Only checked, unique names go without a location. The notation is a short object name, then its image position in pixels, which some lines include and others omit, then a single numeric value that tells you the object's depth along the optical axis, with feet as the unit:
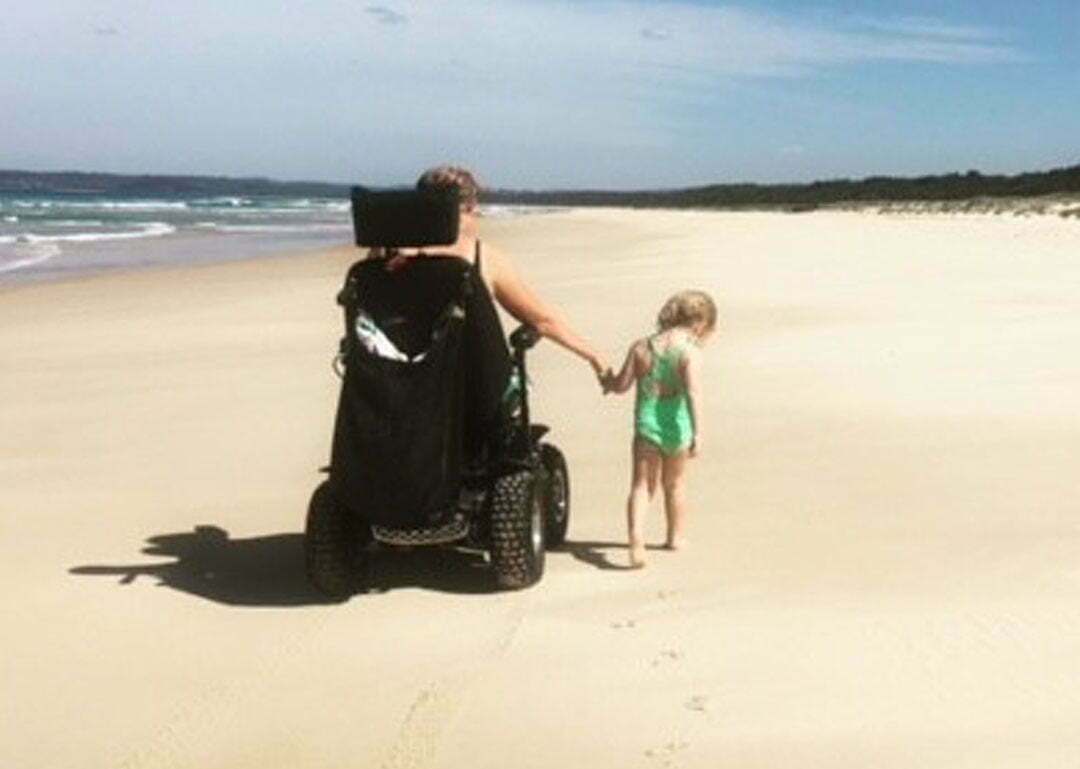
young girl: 19.47
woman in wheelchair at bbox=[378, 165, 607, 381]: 18.65
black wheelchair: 17.44
